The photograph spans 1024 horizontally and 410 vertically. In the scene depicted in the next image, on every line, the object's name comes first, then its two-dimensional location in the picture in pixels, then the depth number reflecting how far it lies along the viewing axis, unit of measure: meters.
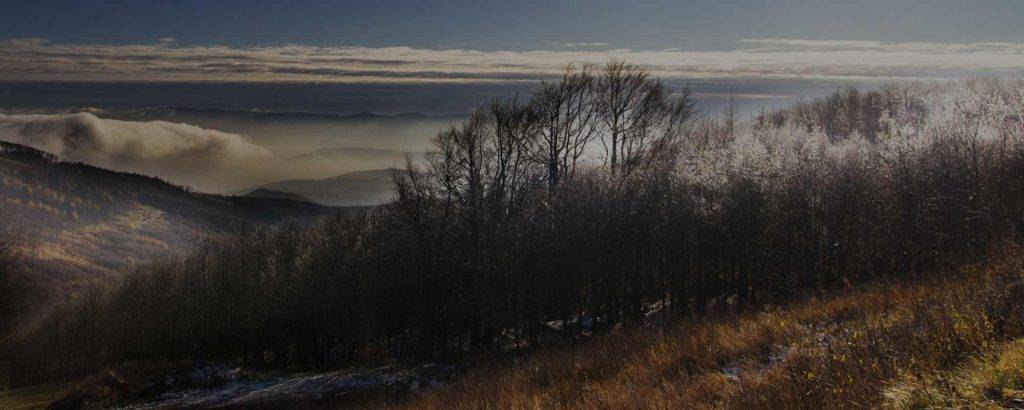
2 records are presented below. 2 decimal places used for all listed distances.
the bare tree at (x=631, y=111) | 55.44
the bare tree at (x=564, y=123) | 53.28
